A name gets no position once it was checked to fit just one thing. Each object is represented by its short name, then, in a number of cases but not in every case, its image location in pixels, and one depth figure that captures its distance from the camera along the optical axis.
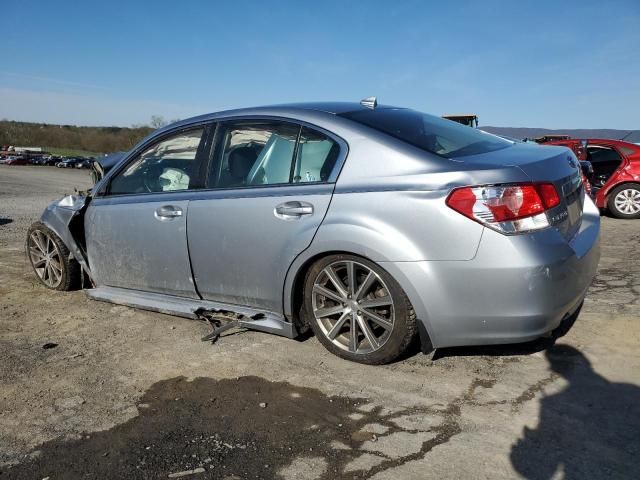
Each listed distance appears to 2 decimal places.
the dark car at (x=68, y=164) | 63.31
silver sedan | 2.82
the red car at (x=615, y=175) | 9.52
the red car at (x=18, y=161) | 64.50
